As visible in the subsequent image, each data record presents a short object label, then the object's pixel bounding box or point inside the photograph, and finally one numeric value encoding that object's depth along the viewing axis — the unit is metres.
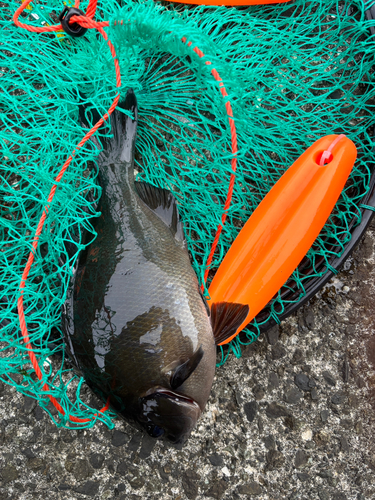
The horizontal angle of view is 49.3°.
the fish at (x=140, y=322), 0.31
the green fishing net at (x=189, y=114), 0.35
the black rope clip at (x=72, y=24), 0.31
